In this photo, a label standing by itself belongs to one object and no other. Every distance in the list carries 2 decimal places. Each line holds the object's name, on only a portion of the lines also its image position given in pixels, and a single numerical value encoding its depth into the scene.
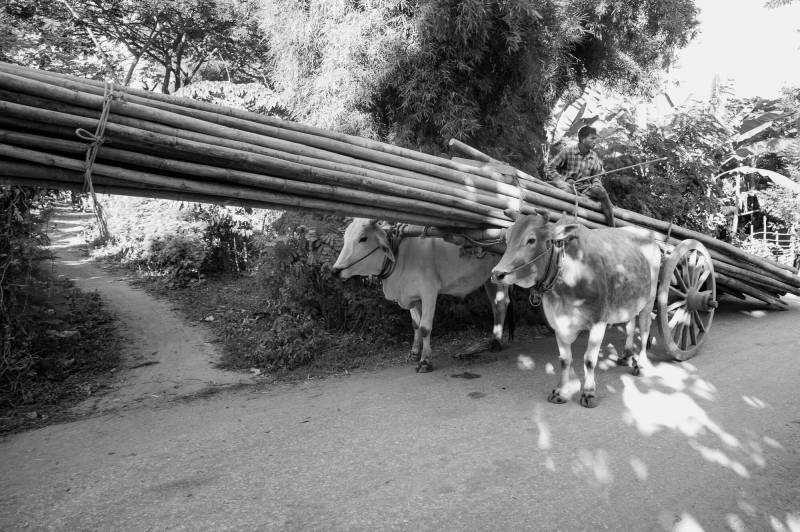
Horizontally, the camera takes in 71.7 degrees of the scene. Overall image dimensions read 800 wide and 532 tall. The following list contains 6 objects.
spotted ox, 4.21
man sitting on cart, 6.17
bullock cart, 2.56
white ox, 5.11
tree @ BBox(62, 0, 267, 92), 11.77
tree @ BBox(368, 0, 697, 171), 6.55
